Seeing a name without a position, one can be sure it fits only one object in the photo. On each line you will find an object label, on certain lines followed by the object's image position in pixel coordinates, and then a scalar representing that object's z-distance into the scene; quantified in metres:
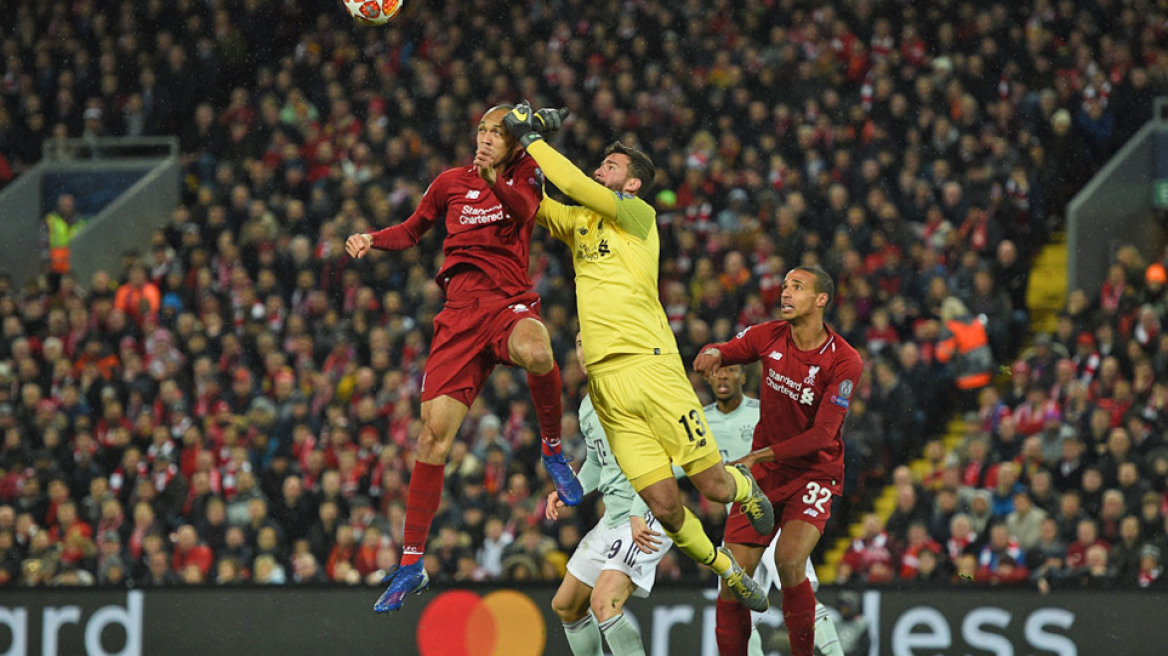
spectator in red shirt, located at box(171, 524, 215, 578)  26.72
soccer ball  17.19
